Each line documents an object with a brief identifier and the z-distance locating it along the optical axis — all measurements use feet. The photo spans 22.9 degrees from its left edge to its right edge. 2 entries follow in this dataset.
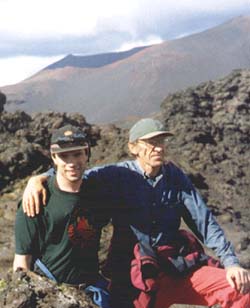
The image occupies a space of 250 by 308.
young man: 13.67
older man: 15.30
